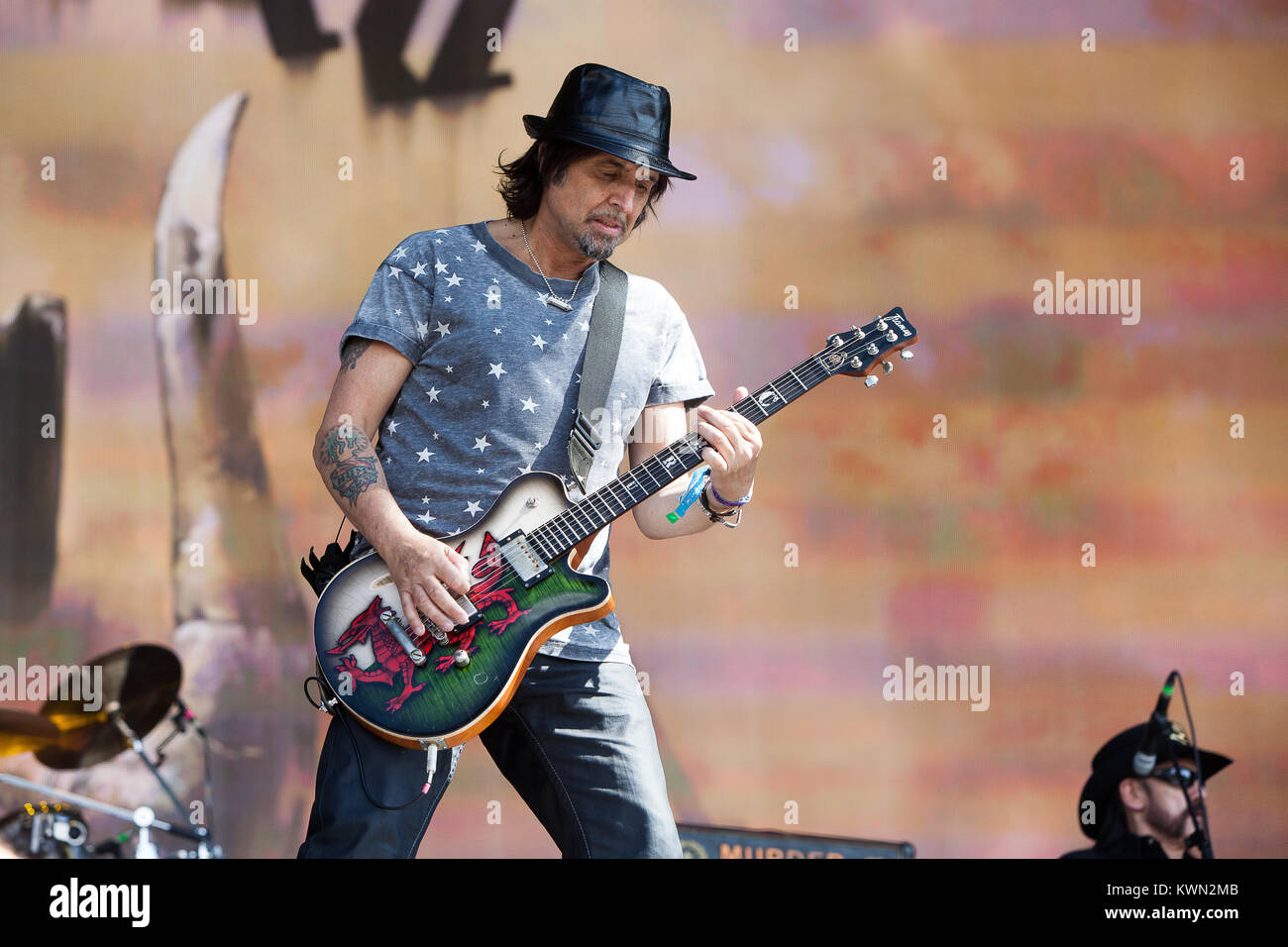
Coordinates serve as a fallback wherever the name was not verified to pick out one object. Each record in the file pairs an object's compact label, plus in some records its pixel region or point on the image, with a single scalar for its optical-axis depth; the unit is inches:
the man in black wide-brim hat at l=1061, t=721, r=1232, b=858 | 309.7
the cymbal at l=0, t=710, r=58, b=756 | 334.3
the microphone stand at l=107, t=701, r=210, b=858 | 329.5
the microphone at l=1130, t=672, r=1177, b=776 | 302.4
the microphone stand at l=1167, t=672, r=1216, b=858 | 267.4
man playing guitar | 185.9
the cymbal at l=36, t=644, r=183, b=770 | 339.6
